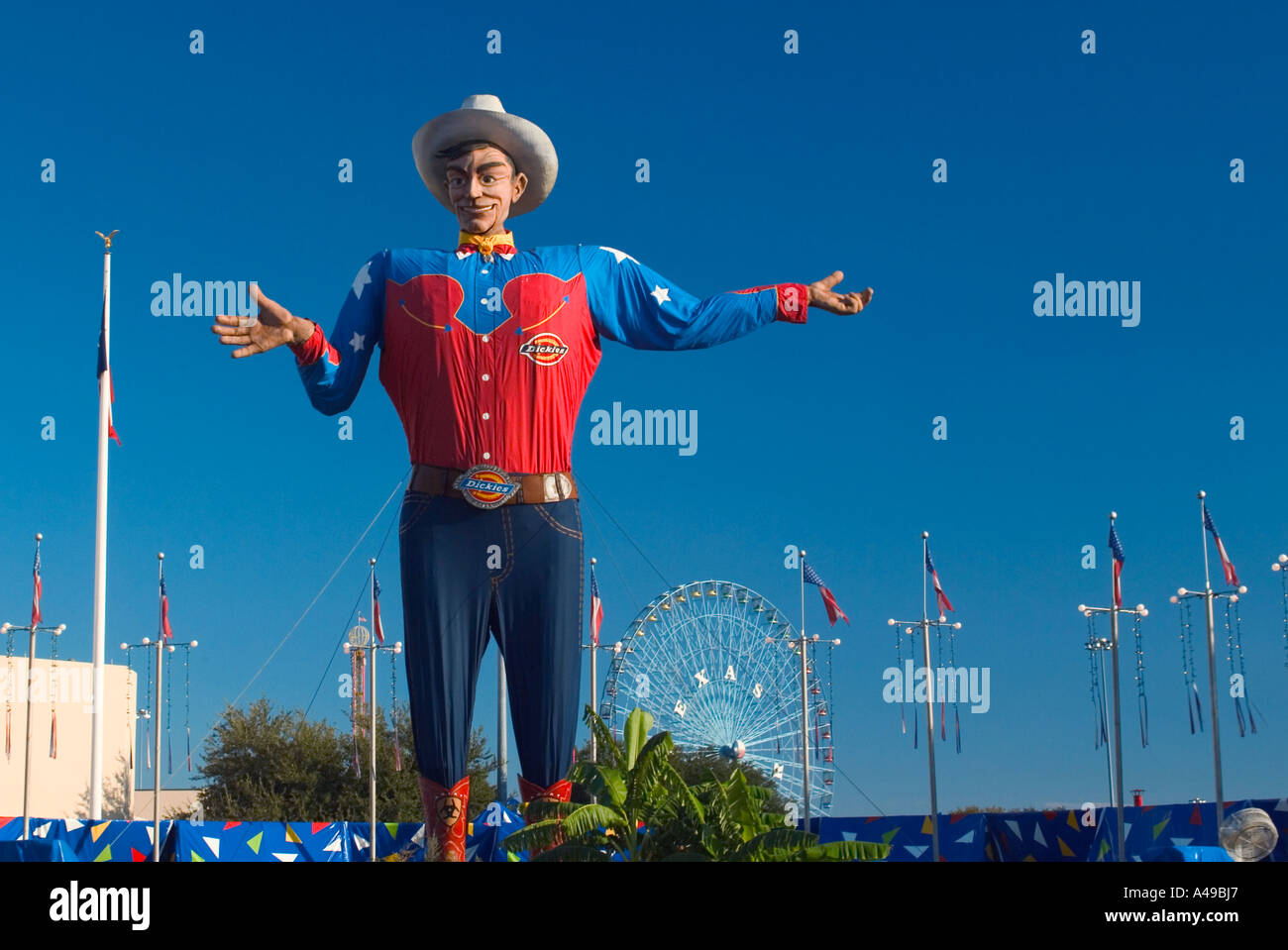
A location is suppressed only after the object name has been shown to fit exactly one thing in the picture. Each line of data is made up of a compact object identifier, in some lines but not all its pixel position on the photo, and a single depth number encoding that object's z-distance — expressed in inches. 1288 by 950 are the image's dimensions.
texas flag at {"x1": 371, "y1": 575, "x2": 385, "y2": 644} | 1030.0
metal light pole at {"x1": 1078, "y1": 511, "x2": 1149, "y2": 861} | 1122.7
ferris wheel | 1241.4
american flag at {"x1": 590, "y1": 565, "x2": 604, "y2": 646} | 1030.4
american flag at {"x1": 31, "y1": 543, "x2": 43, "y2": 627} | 1132.5
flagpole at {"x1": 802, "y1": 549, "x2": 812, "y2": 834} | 1347.2
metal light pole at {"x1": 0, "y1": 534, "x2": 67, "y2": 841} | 1152.2
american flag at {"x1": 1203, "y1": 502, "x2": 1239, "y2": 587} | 1060.5
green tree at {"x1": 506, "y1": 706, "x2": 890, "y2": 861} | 535.8
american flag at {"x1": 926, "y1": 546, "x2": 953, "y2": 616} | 1179.9
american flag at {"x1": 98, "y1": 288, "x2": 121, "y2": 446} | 897.5
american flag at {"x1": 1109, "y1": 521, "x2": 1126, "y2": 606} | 1121.4
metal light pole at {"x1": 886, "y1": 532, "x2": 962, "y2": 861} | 1214.0
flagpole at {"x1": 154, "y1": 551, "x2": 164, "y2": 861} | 983.0
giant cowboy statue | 482.9
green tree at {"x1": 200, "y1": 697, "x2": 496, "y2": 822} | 1674.5
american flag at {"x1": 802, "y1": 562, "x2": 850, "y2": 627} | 1196.5
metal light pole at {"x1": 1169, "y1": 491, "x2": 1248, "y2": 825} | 1087.0
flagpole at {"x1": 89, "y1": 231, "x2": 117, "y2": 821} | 874.8
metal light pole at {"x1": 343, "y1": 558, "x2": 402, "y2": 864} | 1230.3
